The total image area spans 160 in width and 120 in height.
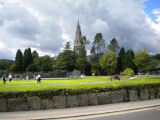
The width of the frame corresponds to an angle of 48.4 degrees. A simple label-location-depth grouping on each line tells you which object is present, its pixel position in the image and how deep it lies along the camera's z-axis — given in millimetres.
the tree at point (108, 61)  78069
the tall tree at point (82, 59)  86062
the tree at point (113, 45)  94750
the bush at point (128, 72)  49319
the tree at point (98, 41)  89688
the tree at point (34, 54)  116638
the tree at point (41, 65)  98400
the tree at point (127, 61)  90738
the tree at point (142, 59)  61291
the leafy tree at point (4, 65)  114762
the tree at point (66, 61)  85625
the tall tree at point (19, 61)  98275
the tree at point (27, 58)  99631
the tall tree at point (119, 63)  97488
